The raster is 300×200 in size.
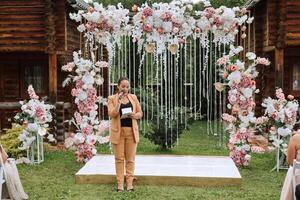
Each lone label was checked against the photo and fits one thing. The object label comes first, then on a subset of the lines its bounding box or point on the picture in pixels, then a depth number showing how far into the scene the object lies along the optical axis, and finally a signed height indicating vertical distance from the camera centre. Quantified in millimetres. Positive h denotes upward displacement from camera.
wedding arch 11016 +802
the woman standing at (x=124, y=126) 8562 -665
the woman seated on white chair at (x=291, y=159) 6531 -915
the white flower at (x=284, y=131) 10500 -936
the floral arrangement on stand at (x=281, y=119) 10453 -708
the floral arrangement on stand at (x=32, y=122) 11234 -784
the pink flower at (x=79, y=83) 11539 -23
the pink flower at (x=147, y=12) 11164 +1353
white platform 9344 -1538
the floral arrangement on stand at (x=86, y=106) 11422 -494
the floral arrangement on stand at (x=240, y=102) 10914 -410
